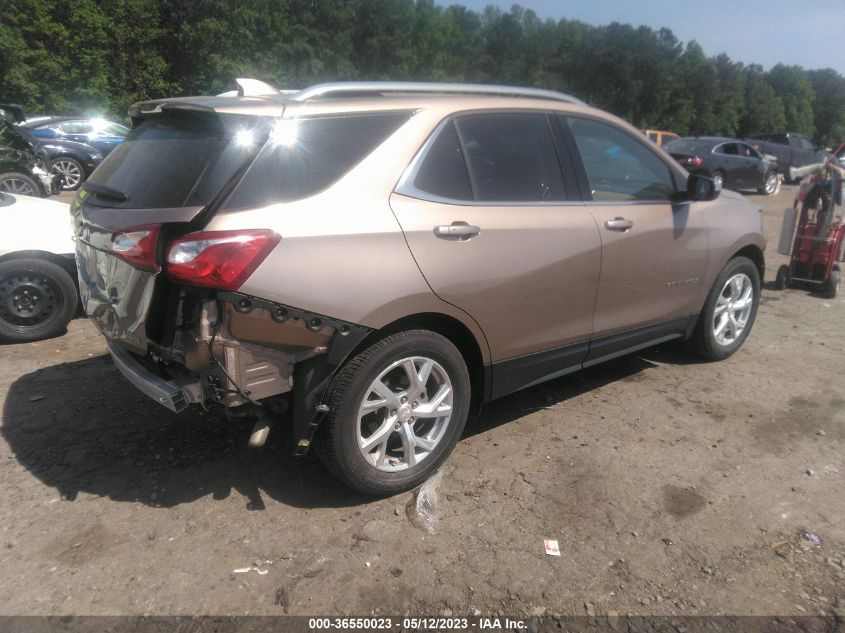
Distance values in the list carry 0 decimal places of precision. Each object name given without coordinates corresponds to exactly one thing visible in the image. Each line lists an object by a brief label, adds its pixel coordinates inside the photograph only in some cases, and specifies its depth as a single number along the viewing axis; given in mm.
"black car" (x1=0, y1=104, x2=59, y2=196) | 9211
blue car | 15375
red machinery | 7051
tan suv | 2678
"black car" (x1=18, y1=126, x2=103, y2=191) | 14156
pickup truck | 22966
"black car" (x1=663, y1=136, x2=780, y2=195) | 18047
